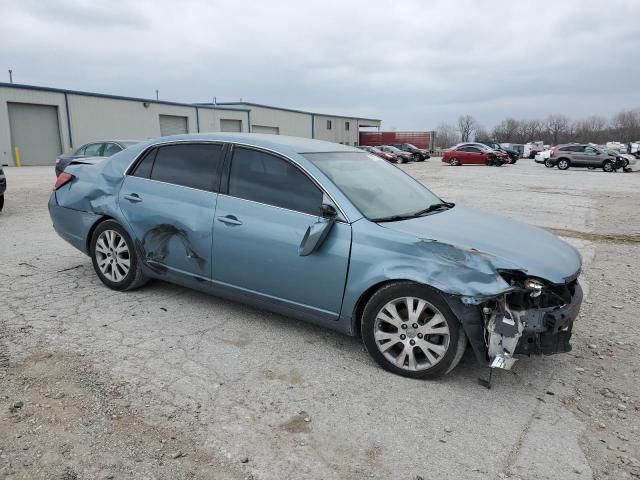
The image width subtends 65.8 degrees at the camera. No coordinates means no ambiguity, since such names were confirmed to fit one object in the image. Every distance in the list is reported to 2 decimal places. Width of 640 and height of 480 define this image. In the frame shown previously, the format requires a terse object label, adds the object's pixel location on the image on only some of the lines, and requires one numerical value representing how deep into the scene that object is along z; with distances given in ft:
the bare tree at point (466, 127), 391.86
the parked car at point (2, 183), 30.98
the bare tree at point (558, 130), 343.57
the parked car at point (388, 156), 120.78
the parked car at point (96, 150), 42.50
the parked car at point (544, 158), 103.66
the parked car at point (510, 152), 122.93
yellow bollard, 95.79
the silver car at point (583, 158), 95.71
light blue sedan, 10.42
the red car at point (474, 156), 112.06
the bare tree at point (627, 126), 307.58
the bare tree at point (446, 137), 344.82
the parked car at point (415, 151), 134.90
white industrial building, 96.53
